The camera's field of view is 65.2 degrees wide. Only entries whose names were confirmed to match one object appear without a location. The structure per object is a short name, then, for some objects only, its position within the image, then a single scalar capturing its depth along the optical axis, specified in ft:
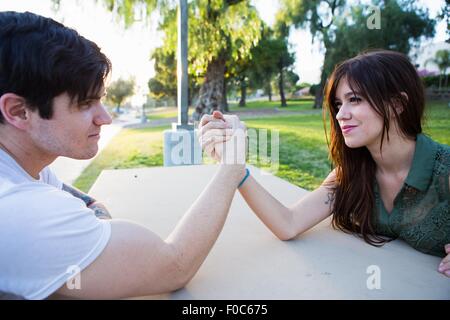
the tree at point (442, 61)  46.52
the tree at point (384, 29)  49.60
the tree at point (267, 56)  70.90
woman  4.14
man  2.49
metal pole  16.83
